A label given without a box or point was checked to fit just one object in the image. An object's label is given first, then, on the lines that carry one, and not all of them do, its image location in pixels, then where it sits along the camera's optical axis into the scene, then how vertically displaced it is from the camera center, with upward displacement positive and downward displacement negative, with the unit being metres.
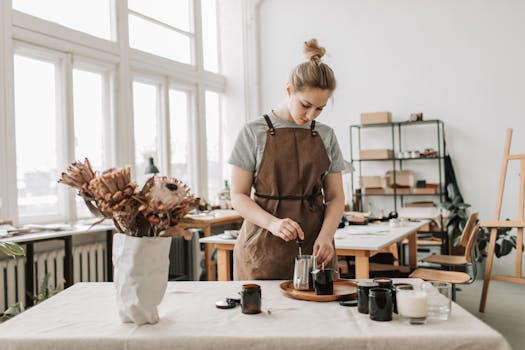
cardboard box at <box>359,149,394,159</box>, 6.44 +0.21
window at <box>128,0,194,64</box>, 5.92 +1.73
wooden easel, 4.34 -0.47
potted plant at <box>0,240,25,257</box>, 2.22 -0.28
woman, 2.05 -0.02
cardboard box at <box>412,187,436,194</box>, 6.39 -0.24
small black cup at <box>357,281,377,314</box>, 1.50 -0.35
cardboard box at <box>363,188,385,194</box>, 6.61 -0.24
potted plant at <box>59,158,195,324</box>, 1.40 -0.12
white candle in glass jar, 1.39 -0.35
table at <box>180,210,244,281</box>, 5.14 -0.43
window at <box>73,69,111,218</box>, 5.16 +0.58
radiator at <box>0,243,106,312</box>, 4.06 -0.74
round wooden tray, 1.64 -0.38
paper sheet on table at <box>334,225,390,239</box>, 3.91 -0.45
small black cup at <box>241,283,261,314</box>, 1.53 -0.36
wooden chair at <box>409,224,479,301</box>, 3.78 -0.76
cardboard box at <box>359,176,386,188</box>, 6.60 -0.12
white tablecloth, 1.29 -0.40
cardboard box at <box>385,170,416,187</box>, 6.52 -0.09
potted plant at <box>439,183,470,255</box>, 6.05 -0.54
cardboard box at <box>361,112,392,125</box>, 6.55 +0.65
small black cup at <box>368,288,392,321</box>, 1.42 -0.35
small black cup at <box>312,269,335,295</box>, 1.68 -0.34
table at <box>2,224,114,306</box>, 3.75 -0.47
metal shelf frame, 6.45 +0.25
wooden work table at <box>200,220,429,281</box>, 3.23 -0.45
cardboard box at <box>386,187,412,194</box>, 6.50 -0.24
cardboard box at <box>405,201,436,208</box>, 6.47 -0.41
